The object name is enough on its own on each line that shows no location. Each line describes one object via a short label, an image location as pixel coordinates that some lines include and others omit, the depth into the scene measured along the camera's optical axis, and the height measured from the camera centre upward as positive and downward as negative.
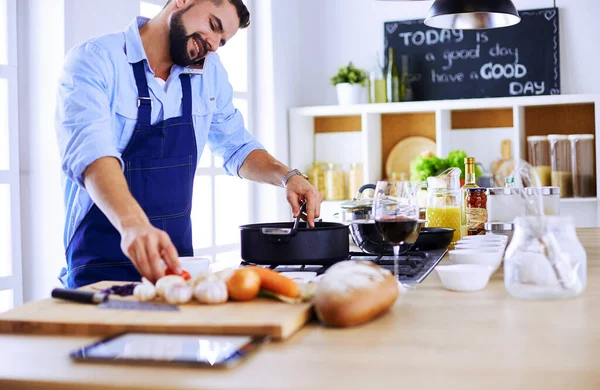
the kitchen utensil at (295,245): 1.65 -0.10
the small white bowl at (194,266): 1.54 -0.13
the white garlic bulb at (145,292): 1.32 -0.16
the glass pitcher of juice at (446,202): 2.28 -0.02
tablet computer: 0.97 -0.20
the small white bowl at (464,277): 1.49 -0.16
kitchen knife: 1.26 -0.17
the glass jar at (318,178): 4.97 +0.16
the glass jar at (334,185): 4.91 +0.10
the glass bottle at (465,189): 2.32 +0.02
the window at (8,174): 2.70 +0.13
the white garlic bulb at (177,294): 1.30 -0.16
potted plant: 4.85 +0.76
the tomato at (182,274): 1.44 -0.14
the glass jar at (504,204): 2.22 -0.03
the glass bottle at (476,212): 2.32 -0.05
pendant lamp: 2.97 +0.77
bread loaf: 1.16 -0.15
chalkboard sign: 4.71 +0.91
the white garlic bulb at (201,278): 1.36 -0.14
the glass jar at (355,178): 4.87 +0.14
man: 1.96 +0.26
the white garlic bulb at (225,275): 1.35 -0.13
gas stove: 1.67 -0.16
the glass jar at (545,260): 1.34 -0.12
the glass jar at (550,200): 2.19 -0.02
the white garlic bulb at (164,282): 1.33 -0.14
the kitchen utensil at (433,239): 2.14 -0.12
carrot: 1.30 -0.15
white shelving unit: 4.54 +0.48
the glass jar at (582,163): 4.46 +0.18
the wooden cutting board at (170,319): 1.13 -0.18
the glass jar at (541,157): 4.50 +0.23
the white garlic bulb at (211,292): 1.30 -0.16
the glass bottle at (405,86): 4.86 +0.75
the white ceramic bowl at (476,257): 1.65 -0.14
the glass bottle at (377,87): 4.86 +0.74
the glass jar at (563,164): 4.48 +0.18
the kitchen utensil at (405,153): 4.99 +0.31
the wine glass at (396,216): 1.54 -0.04
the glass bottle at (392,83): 4.82 +0.76
